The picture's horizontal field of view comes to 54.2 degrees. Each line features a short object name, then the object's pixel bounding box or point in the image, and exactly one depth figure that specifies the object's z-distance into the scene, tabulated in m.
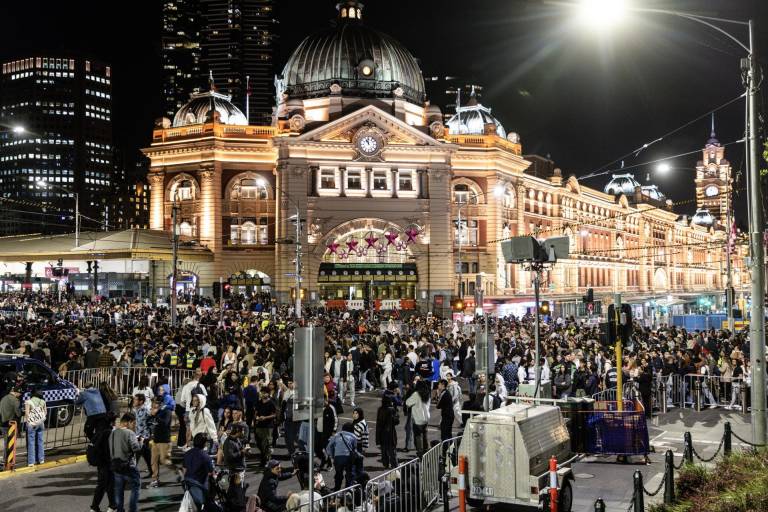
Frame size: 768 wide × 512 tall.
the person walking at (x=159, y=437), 15.20
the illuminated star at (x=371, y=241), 64.12
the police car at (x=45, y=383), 19.22
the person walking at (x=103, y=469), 12.68
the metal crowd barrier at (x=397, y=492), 11.81
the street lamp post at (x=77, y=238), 55.07
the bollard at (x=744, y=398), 22.97
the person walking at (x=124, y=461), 12.59
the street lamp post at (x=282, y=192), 65.62
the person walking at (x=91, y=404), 15.07
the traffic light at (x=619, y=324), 17.20
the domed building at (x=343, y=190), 66.44
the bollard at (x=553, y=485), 11.80
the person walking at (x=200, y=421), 14.91
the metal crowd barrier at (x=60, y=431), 18.33
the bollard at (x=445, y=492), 12.32
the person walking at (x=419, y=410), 17.00
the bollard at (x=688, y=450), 14.15
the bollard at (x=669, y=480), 11.98
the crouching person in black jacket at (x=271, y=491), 11.23
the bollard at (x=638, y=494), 10.98
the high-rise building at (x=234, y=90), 197.23
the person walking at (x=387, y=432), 15.59
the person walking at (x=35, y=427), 15.64
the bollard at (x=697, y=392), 23.89
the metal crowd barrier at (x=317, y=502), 10.33
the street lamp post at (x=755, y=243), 14.17
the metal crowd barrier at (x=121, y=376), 22.88
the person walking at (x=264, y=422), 16.27
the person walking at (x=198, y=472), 11.52
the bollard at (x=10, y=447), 15.60
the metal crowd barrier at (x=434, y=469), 13.56
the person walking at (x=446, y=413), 17.34
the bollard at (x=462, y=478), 12.23
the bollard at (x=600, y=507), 9.67
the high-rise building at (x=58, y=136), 178.50
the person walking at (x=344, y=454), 13.43
